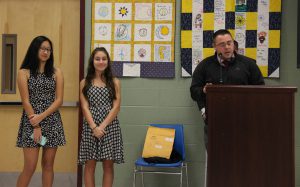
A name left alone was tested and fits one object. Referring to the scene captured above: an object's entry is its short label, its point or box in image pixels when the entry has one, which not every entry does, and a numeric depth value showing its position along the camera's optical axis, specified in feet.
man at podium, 9.18
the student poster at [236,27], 11.70
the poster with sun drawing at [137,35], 11.89
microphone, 9.55
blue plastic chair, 10.50
